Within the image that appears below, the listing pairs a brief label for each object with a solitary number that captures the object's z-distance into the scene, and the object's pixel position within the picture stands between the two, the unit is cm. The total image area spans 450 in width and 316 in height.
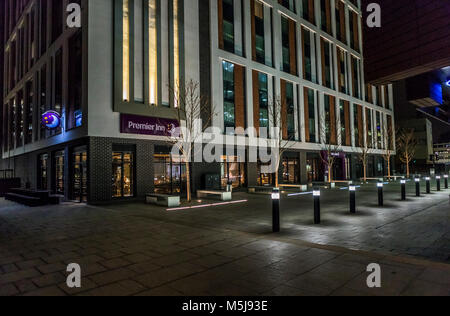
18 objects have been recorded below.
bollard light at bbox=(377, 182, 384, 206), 1205
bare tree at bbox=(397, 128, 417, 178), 5280
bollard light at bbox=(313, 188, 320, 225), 852
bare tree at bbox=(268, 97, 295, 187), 2472
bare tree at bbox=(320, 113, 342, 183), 3023
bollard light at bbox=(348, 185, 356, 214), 1018
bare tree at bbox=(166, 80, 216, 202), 1766
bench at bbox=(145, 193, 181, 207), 1328
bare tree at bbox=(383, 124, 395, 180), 4048
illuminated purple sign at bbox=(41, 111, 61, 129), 1755
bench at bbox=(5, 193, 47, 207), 1480
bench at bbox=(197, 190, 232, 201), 1549
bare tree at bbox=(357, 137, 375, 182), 3612
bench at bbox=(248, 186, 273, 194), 2045
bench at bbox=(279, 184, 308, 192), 2067
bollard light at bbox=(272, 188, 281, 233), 747
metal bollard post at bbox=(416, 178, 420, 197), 1515
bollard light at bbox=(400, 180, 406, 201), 1379
